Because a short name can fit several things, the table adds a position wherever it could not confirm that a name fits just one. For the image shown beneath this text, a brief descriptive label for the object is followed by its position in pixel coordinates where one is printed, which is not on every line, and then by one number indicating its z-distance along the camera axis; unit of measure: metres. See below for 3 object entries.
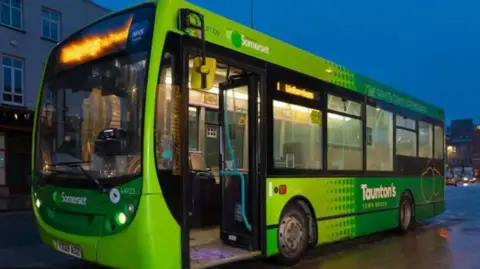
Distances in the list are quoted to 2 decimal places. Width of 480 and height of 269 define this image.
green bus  4.80
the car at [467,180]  60.54
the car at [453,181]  55.03
